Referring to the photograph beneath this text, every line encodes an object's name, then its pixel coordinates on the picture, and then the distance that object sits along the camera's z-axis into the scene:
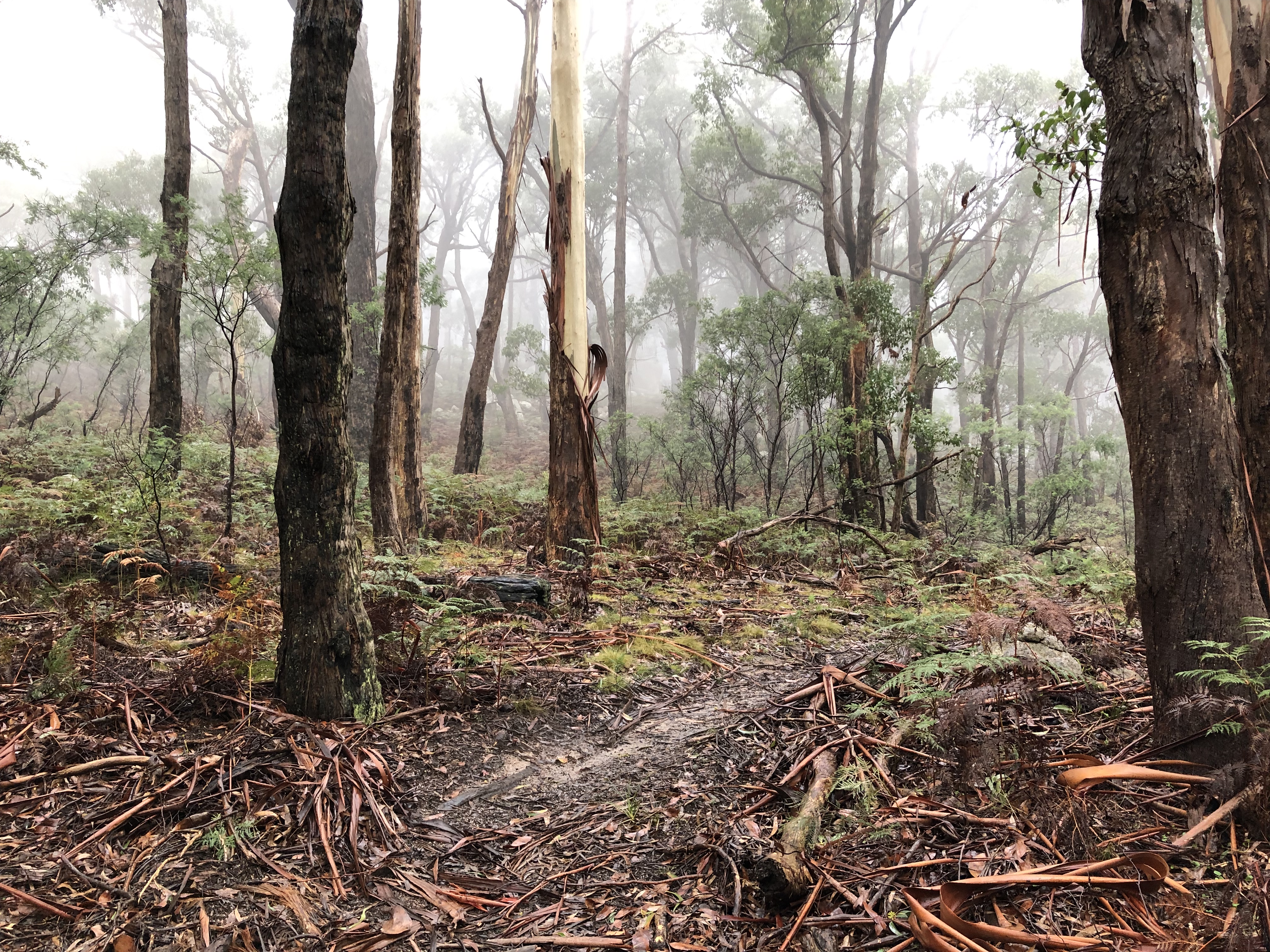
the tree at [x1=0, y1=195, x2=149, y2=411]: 9.96
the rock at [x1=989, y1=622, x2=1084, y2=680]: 3.10
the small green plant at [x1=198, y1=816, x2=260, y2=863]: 2.17
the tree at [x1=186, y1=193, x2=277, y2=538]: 7.18
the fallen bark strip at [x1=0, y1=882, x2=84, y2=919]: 1.84
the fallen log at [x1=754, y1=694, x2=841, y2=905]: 1.92
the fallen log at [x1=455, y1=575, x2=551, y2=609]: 4.69
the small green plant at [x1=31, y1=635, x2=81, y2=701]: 2.85
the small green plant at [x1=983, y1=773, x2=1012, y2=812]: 2.08
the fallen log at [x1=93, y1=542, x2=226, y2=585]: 4.57
